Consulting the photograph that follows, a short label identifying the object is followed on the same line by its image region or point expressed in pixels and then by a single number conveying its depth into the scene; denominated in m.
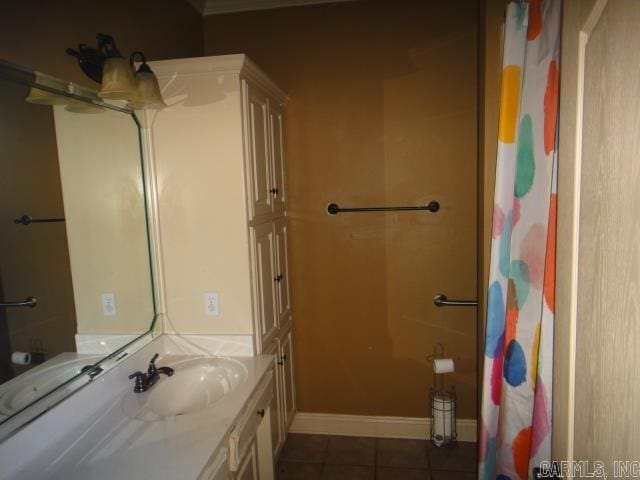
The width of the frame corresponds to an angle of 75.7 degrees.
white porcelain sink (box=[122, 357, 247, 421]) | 1.55
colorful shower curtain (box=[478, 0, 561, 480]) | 1.11
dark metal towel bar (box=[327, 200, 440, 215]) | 2.39
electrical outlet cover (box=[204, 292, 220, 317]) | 1.93
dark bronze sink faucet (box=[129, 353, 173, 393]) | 1.57
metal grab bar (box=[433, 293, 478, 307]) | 2.31
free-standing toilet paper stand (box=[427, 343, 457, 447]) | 2.45
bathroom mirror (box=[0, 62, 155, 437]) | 1.18
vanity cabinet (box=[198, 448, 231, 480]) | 1.18
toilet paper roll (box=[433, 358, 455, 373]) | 2.32
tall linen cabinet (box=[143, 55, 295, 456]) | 1.80
